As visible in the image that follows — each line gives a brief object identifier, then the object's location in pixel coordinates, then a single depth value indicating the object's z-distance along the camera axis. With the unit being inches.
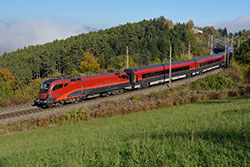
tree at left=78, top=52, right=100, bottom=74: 3912.4
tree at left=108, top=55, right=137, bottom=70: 3939.5
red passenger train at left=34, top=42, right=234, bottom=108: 1017.5
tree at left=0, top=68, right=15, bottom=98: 3929.6
